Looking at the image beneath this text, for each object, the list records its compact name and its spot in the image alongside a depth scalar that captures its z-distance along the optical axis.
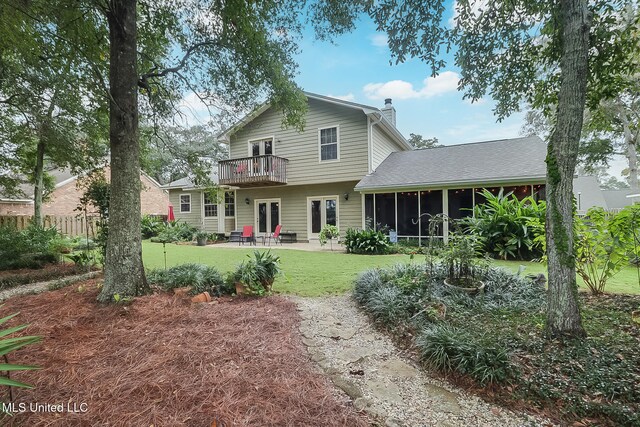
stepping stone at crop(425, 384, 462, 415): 2.09
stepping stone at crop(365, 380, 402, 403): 2.19
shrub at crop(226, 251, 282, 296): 4.39
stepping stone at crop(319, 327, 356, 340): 3.28
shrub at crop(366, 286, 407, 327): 3.50
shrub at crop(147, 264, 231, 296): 4.48
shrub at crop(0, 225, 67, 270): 6.70
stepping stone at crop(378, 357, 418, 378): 2.53
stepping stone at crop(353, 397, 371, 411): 2.04
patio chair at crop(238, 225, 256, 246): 14.31
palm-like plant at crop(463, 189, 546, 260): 7.79
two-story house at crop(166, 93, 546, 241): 10.59
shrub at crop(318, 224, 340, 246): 11.67
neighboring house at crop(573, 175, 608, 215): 21.77
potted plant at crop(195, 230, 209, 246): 13.88
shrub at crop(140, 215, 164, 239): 16.91
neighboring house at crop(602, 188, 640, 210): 26.77
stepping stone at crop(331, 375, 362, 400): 2.20
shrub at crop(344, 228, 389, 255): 10.13
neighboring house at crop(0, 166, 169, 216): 17.34
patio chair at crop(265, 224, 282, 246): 13.54
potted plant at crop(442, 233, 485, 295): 4.43
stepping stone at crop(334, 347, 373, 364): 2.77
